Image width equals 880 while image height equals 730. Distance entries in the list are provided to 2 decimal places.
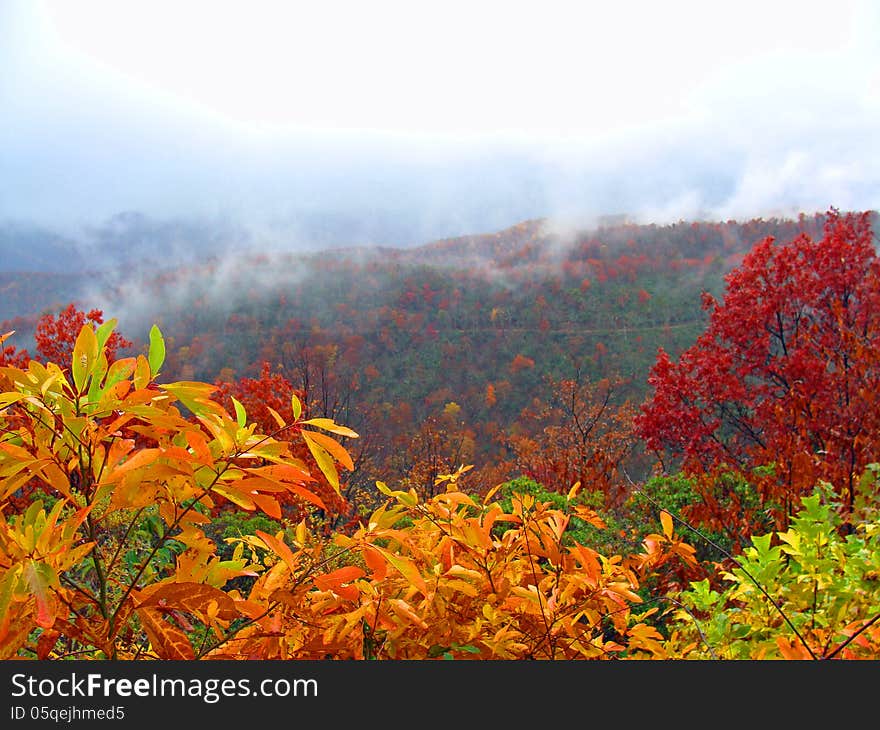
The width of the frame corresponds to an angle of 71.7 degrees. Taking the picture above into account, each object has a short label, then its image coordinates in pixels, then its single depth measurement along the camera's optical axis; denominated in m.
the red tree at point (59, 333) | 10.11
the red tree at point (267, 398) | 9.57
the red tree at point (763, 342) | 7.72
